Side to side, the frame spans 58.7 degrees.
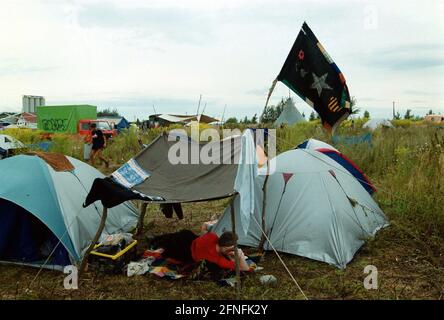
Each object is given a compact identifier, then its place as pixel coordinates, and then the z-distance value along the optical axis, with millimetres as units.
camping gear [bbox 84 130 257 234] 3811
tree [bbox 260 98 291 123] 25469
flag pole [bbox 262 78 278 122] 4805
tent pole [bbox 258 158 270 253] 4750
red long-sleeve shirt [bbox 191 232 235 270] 4180
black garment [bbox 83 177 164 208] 3824
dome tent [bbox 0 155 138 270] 4430
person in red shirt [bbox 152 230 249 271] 4180
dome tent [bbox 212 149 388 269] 4682
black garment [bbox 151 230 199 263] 4523
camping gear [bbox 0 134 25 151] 10281
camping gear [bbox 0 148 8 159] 9820
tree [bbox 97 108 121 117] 57719
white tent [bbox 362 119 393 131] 21888
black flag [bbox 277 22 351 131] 4855
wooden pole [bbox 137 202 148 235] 5625
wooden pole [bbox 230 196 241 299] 3814
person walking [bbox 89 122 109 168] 12141
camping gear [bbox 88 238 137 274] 4344
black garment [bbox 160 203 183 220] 5969
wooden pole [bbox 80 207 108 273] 4020
